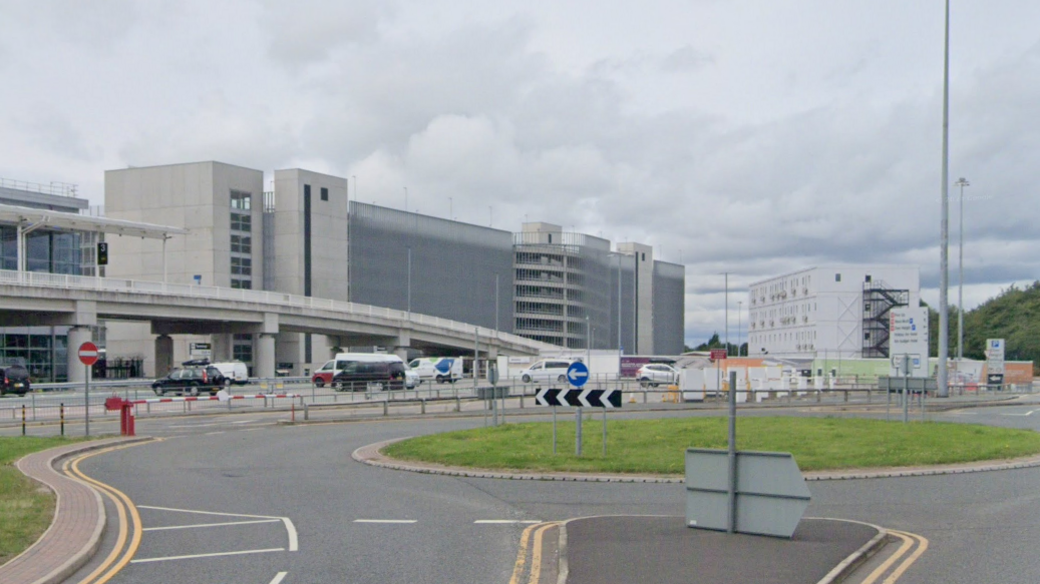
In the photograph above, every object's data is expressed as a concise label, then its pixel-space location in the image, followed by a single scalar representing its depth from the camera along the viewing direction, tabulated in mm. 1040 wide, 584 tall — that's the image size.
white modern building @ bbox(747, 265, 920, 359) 99500
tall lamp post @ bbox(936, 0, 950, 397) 44938
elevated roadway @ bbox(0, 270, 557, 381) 65250
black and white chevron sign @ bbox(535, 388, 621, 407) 20656
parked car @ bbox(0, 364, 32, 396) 55531
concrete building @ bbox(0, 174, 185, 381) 67625
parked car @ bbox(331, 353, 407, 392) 62250
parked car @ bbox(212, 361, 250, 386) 70250
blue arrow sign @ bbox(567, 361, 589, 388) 22781
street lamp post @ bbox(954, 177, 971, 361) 69938
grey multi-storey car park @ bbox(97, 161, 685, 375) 103688
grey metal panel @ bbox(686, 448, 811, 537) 11922
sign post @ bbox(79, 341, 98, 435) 29344
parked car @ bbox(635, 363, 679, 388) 67862
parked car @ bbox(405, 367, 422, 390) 63997
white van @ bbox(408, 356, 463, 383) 78188
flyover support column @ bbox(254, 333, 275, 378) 81938
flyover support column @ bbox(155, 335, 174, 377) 87500
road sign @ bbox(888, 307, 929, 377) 35500
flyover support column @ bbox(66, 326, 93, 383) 67125
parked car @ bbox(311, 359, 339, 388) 64738
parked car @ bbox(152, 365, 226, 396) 57281
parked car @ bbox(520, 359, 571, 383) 68875
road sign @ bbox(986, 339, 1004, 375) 67688
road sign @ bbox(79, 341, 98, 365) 29338
